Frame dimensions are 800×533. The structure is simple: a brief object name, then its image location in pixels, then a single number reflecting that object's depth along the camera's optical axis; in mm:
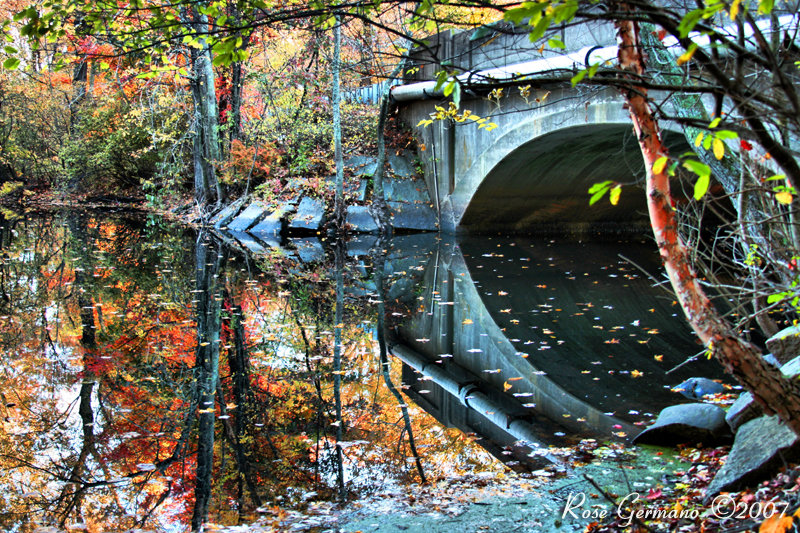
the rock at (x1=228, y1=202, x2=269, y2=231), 16562
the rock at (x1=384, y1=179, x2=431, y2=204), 15891
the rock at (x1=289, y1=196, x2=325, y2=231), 15734
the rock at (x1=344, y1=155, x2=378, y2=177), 16328
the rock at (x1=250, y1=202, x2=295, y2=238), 16172
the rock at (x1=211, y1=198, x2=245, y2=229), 17266
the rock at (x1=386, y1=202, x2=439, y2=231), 15703
